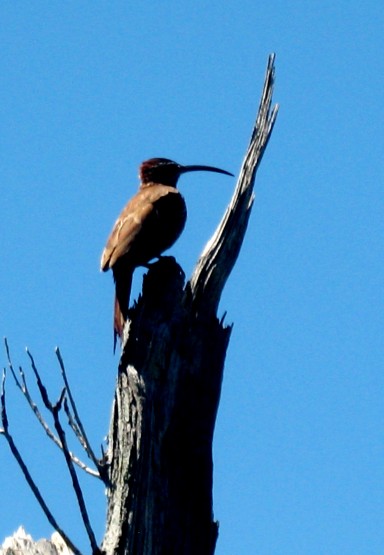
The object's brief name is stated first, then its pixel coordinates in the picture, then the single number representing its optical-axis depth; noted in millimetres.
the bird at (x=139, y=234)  15180
